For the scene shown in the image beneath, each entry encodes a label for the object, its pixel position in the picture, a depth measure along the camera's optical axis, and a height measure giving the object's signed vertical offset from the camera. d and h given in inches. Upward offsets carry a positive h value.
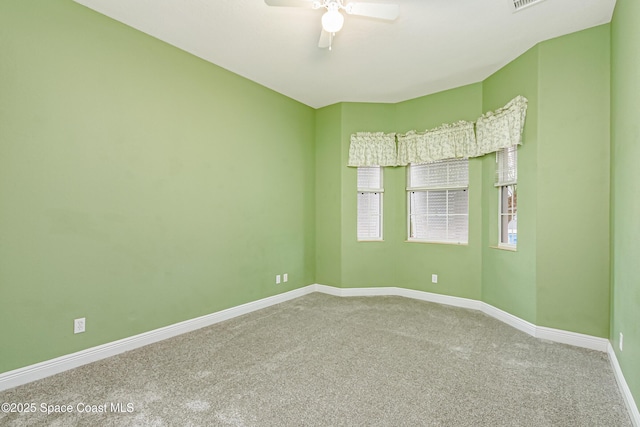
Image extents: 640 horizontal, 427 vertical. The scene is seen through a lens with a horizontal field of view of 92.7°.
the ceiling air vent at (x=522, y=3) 95.6 +65.2
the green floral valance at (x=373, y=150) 180.7 +35.6
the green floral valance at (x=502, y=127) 126.1 +37.3
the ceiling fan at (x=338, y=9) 83.4 +57.0
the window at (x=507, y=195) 137.0 +7.1
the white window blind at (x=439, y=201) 164.9 +5.0
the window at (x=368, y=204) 188.4 +3.7
